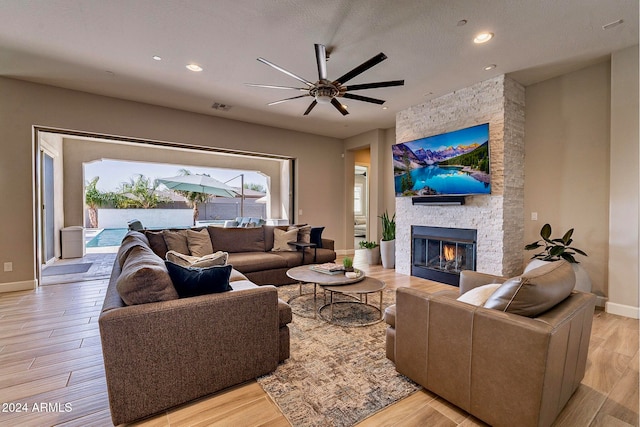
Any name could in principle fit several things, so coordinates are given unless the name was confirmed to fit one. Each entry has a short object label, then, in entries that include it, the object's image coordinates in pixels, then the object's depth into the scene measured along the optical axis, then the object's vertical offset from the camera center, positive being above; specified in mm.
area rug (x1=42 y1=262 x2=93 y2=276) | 5156 -1177
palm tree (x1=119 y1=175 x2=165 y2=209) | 8586 +485
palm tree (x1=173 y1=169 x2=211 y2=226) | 9508 +361
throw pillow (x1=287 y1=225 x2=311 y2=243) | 4934 -476
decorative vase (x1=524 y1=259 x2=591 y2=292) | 3299 -851
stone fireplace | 3924 +511
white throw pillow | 1771 -574
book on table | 3389 -759
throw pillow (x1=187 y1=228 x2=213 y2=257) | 4141 -523
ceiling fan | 2576 +1335
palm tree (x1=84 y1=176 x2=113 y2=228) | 7996 +285
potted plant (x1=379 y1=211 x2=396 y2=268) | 5883 -760
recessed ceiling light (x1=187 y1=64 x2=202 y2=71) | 3580 +1851
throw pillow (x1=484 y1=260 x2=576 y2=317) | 1496 -473
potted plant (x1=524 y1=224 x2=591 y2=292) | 3332 -587
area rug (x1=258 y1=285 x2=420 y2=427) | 1730 -1257
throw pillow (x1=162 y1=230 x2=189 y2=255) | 4062 -485
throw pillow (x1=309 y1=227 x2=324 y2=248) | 5065 -507
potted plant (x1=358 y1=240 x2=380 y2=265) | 6227 -983
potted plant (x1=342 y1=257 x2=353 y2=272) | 3414 -700
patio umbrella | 7594 +687
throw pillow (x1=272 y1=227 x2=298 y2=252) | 4879 -544
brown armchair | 1386 -832
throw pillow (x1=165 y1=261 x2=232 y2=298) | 1868 -486
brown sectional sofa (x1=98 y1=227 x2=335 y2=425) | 1570 -853
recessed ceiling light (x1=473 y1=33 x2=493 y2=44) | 2905 +1815
